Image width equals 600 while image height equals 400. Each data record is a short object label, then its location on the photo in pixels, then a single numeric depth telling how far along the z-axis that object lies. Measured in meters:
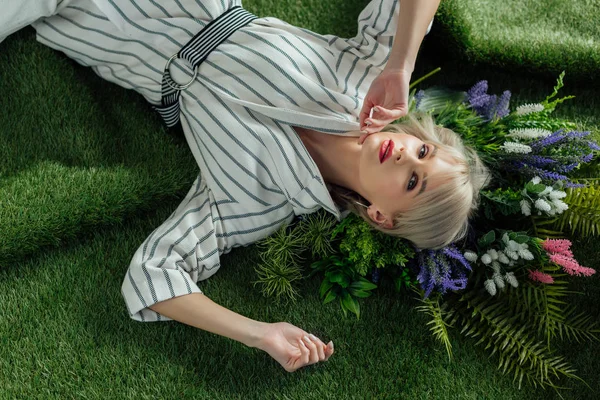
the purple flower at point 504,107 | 2.17
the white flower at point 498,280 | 1.96
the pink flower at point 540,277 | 1.96
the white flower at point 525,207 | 1.94
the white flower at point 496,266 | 1.98
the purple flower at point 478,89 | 2.22
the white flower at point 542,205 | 1.90
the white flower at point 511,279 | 1.96
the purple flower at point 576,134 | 2.02
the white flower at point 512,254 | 1.94
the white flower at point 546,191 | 1.94
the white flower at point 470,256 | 1.98
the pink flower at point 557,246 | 1.93
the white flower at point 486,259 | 1.96
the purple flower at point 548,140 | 2.00
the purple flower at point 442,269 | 1.93
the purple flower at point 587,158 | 1.99
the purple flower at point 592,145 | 2.04
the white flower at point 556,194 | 1.92
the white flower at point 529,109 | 2.08
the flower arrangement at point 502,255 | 1.97
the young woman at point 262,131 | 1.88
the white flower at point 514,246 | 1.94
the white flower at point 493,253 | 1.97
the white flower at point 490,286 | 1.94
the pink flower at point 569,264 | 1.88
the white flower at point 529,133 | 2.04
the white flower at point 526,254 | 1.91
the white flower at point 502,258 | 1.96
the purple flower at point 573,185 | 1.95
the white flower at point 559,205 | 1.91
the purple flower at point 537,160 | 1.99
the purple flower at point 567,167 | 1.99
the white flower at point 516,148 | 1.97
